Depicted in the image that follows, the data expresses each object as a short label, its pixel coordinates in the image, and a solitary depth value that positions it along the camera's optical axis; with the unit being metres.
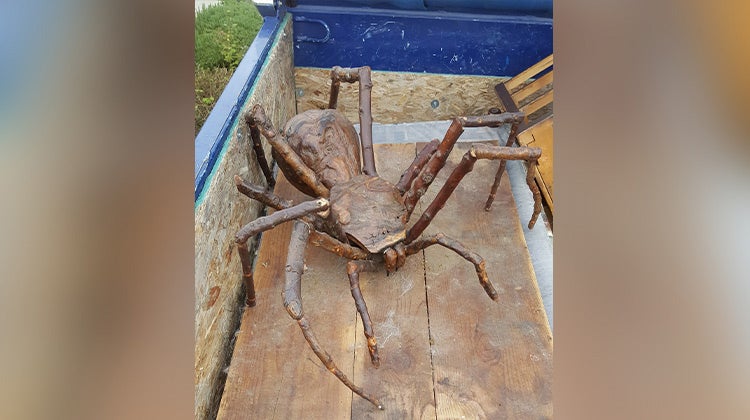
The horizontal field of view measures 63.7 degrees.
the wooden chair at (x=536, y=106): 2.84
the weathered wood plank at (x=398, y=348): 1.83
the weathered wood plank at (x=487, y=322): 1.86
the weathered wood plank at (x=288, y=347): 1.84
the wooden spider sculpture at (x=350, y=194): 2.00
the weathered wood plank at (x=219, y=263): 1.79
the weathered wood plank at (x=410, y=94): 3.23
